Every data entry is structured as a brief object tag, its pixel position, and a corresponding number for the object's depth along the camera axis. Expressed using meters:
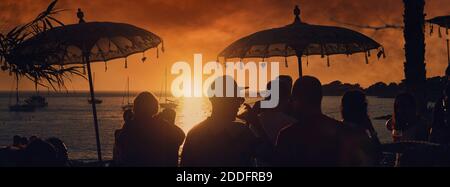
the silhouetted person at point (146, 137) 6.17
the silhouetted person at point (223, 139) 5.27
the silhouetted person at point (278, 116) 6.20
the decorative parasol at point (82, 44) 8.96
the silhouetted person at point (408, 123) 6.70
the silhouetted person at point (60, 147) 6.49
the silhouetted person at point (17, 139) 10.39
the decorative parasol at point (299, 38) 8.89
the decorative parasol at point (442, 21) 11.72
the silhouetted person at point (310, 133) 4.36
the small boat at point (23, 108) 181.38
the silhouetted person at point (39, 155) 5.47
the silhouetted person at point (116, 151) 6.44
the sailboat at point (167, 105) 184.57
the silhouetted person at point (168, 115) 9.65
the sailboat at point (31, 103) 194.00
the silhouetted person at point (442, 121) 5.89
